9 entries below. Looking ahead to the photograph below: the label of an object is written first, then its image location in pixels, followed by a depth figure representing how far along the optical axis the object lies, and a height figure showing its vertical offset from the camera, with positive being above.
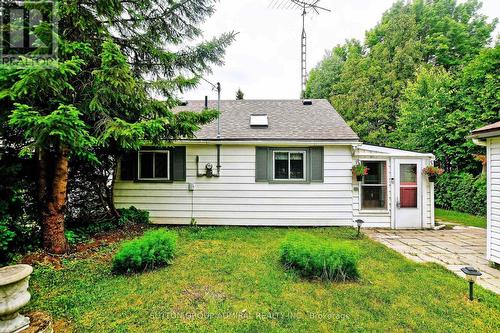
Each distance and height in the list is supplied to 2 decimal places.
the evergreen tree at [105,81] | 2.83 +1.39
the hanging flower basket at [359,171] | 6.18 -0.08
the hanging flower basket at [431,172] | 6.15 -0.11
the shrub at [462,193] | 7.89 -0.96
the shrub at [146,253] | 3.40 -1.36
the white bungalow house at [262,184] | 6.54 -0.47
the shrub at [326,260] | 3.33 -1.42
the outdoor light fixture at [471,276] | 2.77 -1.36
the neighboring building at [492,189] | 3.82 -0.37
